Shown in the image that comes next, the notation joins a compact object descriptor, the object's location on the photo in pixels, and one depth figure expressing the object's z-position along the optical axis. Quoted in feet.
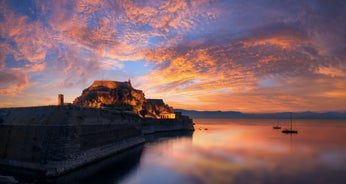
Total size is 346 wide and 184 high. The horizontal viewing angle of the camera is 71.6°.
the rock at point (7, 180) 58.69
